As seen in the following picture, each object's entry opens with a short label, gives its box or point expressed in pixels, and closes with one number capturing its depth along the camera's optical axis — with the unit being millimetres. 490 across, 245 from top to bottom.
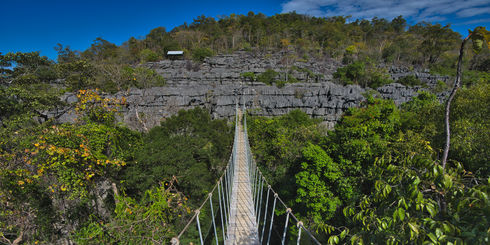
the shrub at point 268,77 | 20594
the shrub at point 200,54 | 27219
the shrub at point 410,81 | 20484
